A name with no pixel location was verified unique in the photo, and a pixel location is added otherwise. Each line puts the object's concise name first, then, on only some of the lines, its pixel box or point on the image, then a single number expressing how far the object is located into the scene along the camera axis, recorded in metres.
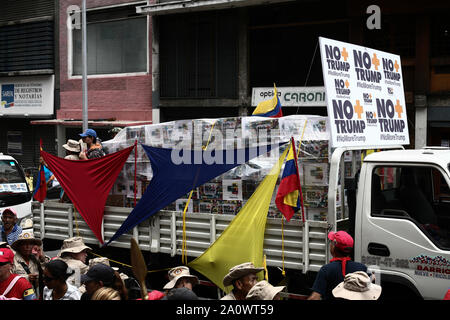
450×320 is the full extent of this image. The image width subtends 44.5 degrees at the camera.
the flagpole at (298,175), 5.91
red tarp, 7.57
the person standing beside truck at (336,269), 4.82
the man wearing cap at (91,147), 7.98
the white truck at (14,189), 10.29
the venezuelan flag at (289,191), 5.95
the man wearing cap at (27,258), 5.92
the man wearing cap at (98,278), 4.46
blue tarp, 6.62
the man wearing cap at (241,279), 4.45
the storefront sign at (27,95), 22.75
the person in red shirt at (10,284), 4.77
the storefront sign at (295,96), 16.42
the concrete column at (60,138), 22.03
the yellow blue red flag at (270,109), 8.13
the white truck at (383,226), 5.16
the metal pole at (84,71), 18.12
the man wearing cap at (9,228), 7.25
